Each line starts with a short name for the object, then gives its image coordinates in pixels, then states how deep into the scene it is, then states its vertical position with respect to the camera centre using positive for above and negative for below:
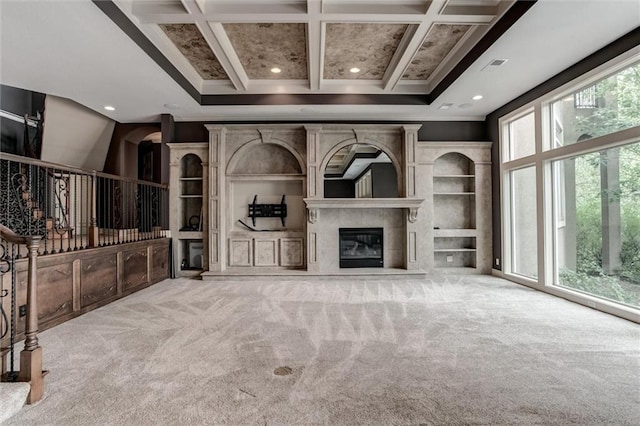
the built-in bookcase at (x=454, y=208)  6.41 +0.19
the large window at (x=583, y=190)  3.64 +0.36
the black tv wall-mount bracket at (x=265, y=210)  6.34 +0.17
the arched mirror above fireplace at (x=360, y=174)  6.39 +0.89
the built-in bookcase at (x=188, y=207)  6.13 +0.25
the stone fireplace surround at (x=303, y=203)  6.01 +0.29
